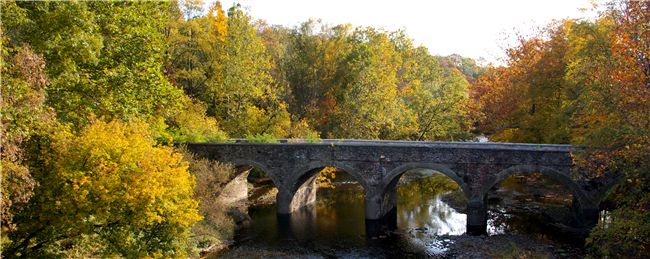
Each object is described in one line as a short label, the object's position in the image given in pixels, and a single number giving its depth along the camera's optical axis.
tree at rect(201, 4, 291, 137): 35.47
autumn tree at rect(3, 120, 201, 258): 14.63
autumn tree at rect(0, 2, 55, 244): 11.89
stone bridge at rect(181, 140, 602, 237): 24.92
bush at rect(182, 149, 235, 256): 24.41
